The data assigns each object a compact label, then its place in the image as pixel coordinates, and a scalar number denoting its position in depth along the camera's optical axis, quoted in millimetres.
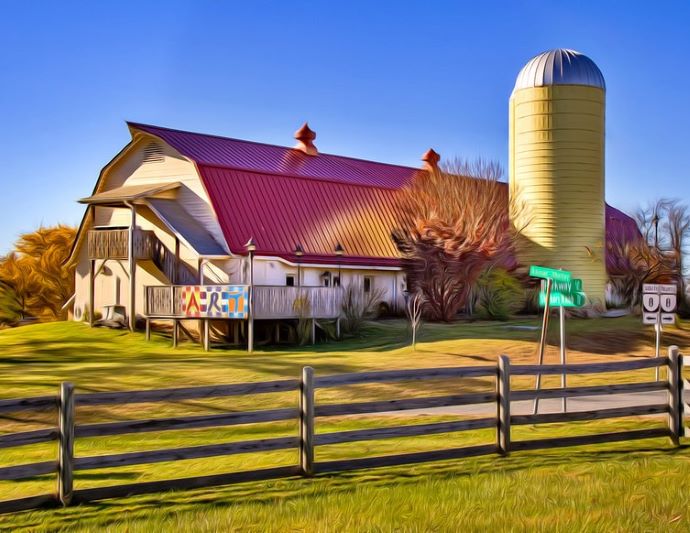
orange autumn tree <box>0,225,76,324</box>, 51281
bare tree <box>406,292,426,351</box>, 28109
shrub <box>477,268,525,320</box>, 37594
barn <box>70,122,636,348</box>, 34250
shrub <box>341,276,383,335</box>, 34656
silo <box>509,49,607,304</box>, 35156
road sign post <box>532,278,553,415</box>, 13859
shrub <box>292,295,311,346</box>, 33281
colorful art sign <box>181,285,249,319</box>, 32000
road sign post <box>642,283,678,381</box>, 17706
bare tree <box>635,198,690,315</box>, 37312
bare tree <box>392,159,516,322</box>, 36312
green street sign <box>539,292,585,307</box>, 14336
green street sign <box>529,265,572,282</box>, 14148
